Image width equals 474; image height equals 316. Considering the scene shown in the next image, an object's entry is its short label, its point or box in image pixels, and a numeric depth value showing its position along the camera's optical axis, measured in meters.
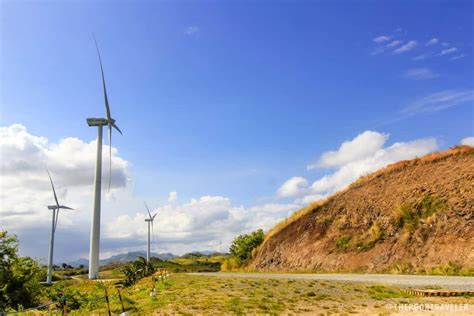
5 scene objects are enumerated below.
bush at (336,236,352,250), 39.47
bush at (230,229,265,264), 53.00
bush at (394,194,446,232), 35.25
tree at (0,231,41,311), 26.39
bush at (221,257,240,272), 52.00
